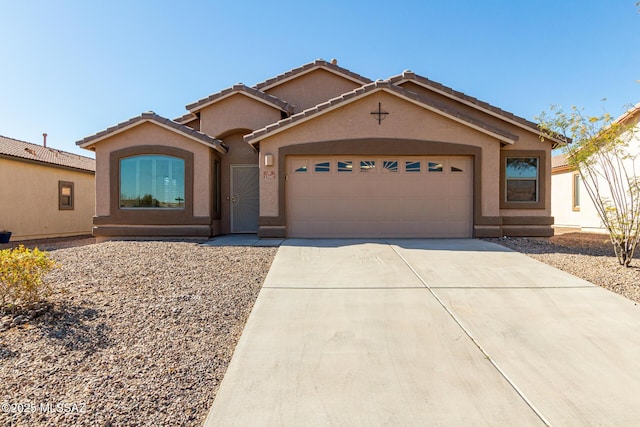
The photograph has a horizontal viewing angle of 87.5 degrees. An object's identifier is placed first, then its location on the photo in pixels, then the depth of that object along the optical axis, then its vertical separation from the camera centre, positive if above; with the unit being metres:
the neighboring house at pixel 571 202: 14.62 +0.41
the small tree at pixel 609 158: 6.53 +1.09
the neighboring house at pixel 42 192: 12.52 +0.77
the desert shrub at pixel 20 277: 3.93 -0.79
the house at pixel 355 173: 9.84 +1.14
